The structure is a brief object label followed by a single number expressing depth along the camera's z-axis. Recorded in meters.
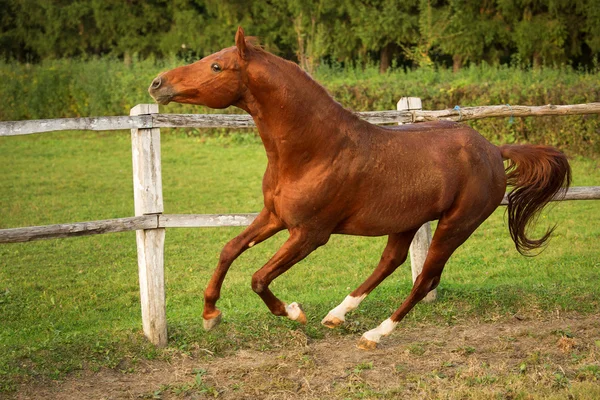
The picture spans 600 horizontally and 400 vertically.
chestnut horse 4.88
